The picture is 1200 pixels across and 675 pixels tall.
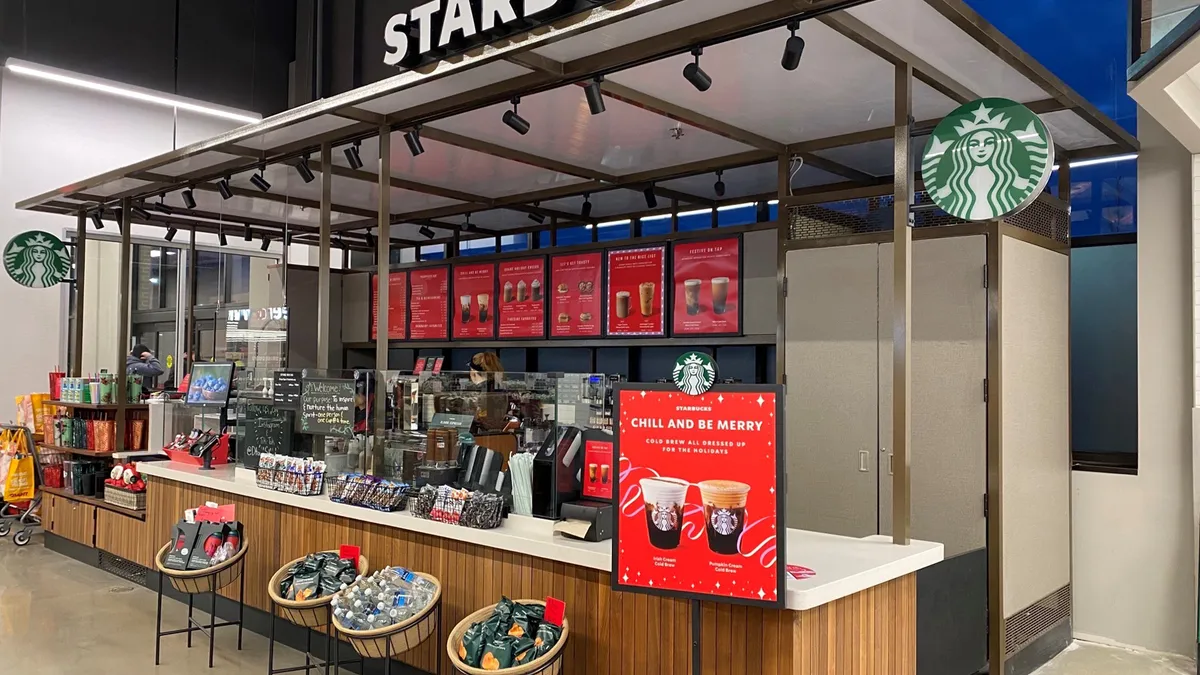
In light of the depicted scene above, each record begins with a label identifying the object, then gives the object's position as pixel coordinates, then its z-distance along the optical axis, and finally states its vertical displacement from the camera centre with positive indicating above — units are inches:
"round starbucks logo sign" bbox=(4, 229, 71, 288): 341.4 +34.6
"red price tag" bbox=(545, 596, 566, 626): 141.6 -41.5
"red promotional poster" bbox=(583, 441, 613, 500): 154.9 -20.4
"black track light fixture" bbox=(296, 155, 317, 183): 238.1 +49.4
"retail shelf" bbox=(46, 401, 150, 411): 302.4 -20.0
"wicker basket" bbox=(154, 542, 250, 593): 192.5 -50.3
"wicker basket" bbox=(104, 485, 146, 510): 268.7 -46.6
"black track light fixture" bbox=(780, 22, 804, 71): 139.9 +49.4
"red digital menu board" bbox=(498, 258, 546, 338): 327.9 +20.9
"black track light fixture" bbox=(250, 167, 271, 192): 257.4 +50.0
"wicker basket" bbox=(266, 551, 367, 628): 166.6 -49.5
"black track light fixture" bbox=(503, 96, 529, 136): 183.3 +48.7
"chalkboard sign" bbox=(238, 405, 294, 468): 214.8 -20.4
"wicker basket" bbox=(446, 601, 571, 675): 129.4 -46.4
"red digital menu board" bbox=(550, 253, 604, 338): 309.7 +21.3
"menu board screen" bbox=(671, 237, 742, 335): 267.0 +21.2
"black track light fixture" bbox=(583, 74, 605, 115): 167.6 +49.3
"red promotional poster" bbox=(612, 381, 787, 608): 111.3 -18.2
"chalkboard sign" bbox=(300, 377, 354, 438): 200.2 -13.0
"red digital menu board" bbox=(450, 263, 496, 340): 346.0 +20.4
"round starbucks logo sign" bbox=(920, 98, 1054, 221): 144.8 +33.7
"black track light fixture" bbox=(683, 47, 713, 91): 152.5 +48.9
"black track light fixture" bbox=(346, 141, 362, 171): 222.1 +50.2
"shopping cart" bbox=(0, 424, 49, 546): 331.0 -62.0
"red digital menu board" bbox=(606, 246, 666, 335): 289.7 +21.3
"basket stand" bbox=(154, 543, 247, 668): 193.5 -52.3
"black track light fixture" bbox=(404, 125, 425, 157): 207.2 +50.1
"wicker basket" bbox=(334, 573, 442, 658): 148.9 -49.3
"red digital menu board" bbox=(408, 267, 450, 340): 362.9 +20.3
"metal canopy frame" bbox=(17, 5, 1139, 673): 149.8 +54.7
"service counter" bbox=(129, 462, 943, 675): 125.6 -39.8
